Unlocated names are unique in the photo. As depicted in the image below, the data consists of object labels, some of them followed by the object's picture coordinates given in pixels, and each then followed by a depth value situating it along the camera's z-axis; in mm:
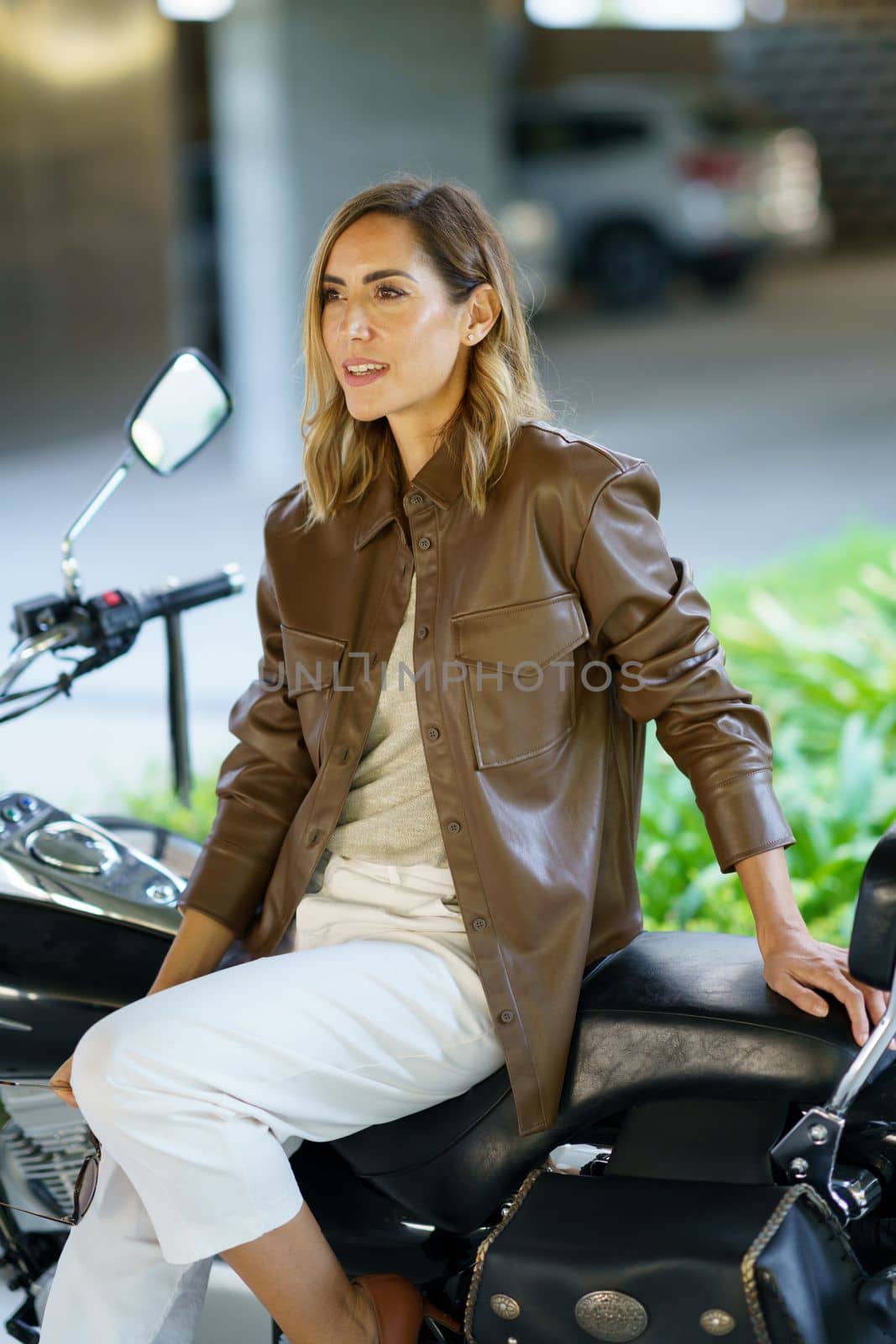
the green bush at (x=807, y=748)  6859
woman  3230
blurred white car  26641
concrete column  16453
